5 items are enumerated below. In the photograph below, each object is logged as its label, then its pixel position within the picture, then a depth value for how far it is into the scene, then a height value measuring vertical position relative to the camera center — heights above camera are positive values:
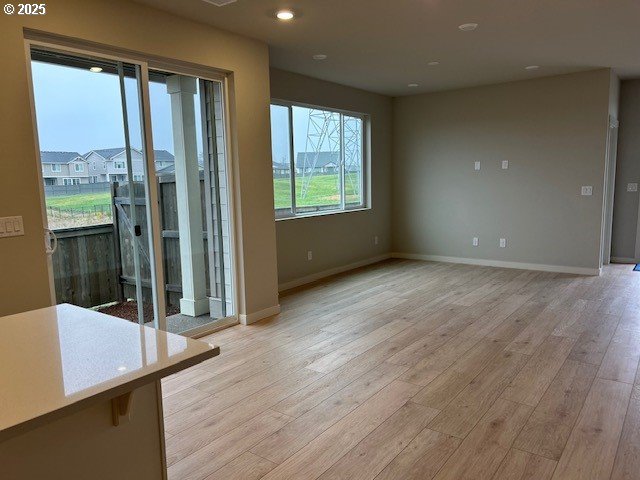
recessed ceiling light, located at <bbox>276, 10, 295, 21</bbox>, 3.42 +1.28
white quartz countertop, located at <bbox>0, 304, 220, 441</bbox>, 1.03 -0.46
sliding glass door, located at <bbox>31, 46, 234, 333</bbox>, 2.93 +0.01
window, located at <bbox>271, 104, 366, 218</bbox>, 5.58 +0.33
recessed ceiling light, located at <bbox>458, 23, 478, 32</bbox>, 3.79 +1.28
